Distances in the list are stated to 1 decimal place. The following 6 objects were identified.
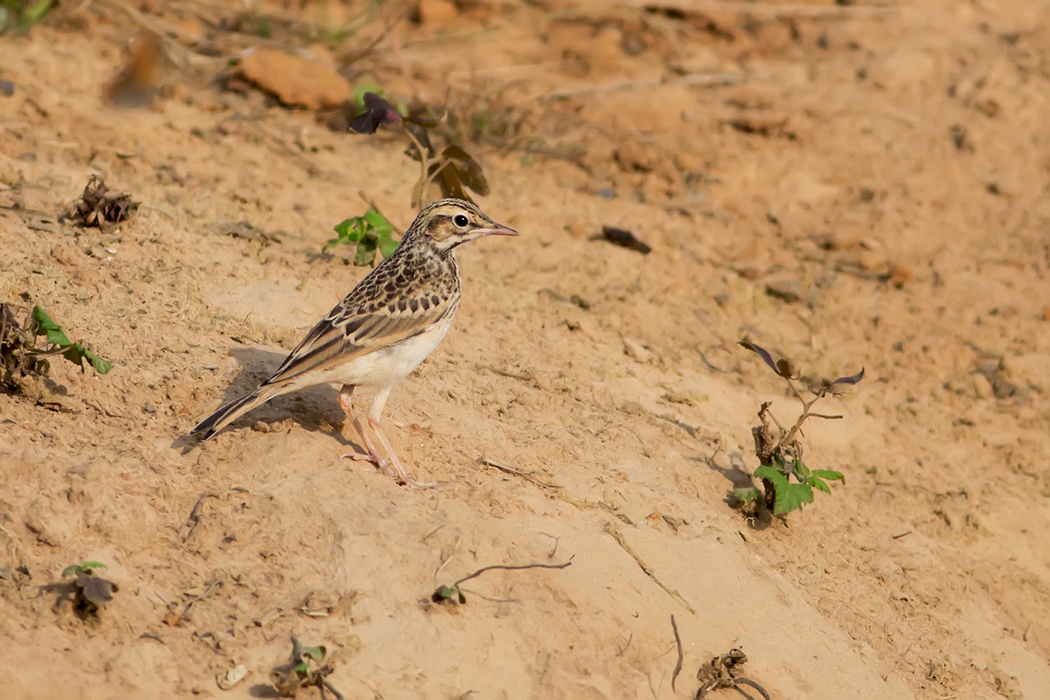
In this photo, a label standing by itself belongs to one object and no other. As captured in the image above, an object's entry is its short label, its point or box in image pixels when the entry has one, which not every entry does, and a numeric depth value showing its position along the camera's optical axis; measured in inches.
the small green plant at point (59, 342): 406.0
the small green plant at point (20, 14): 757.3
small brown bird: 420.2
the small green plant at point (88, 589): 335.6
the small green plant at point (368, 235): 576.1
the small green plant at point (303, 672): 327.3
